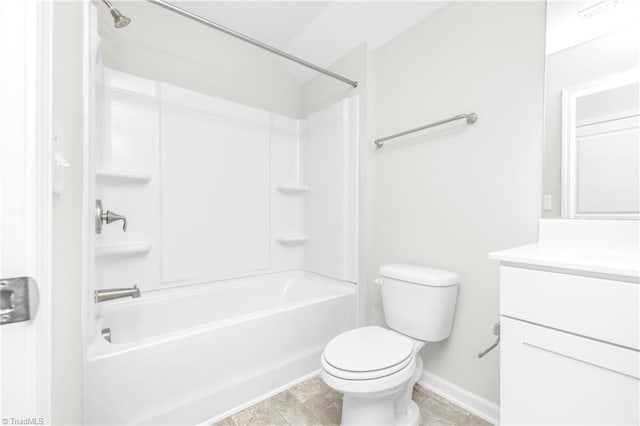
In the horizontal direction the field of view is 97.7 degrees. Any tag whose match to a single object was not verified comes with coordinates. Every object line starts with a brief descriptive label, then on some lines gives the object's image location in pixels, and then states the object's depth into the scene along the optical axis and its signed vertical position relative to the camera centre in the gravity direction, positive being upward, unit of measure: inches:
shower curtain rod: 52.1 +37.6
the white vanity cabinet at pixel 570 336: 27.5 -13.4
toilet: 44.5 -24.4
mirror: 39.9 +15.9
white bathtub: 45.6 -27.8
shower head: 51.9 +36.4
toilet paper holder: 44.4 -19.0
